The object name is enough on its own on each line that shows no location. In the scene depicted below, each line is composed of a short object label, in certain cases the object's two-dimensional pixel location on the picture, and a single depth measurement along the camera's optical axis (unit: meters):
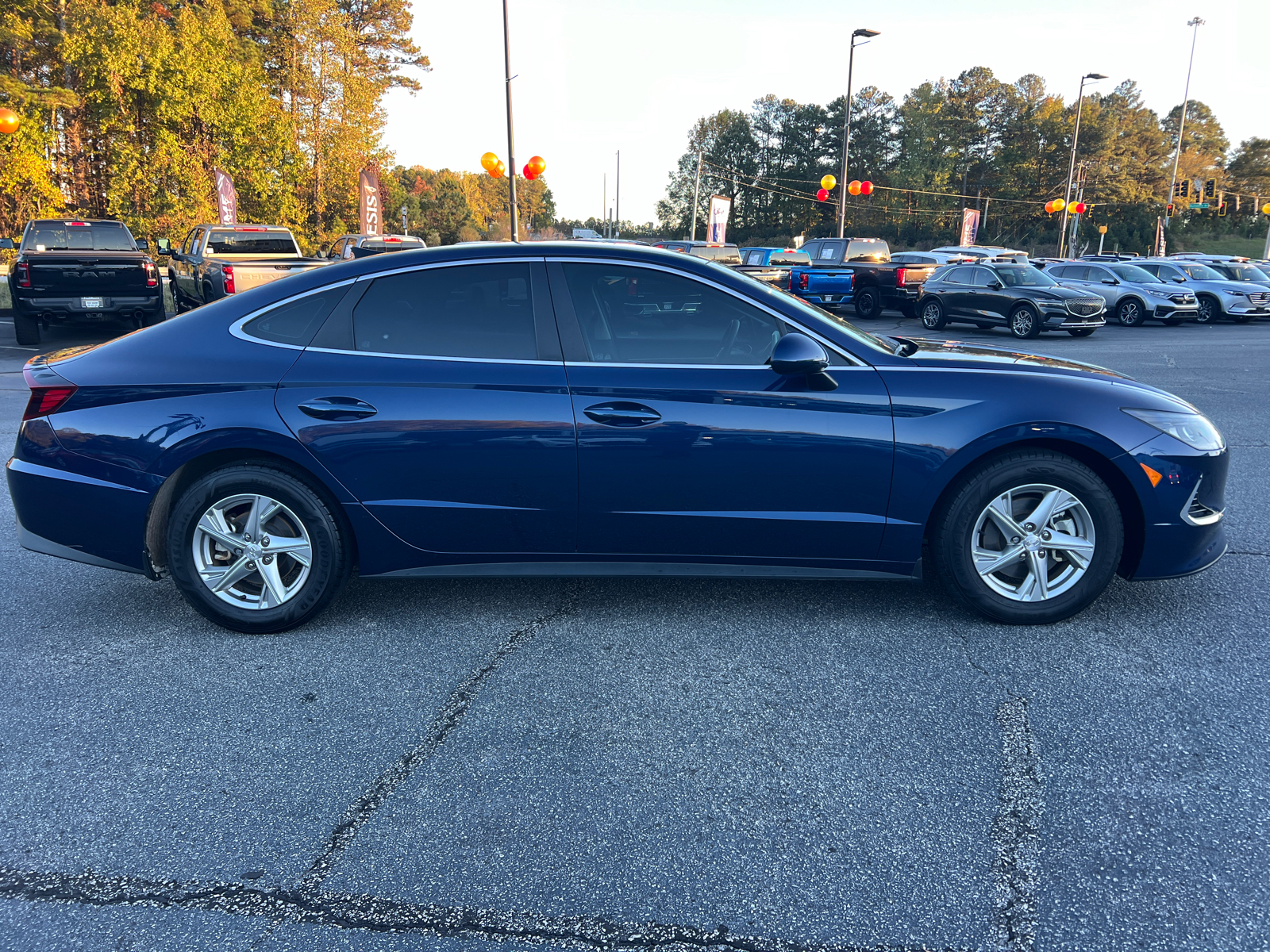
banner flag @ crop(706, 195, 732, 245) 38.69
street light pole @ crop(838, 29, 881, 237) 32.94
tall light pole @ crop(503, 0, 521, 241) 22.38
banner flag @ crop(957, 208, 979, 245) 48.38
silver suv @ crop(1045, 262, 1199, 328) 22.78
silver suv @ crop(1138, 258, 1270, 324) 23.80
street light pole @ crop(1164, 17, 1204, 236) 52.19
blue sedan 3.63
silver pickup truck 14.00
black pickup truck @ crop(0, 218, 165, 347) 13.55
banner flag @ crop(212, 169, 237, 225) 28.48
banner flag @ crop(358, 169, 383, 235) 31.00
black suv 18.58
